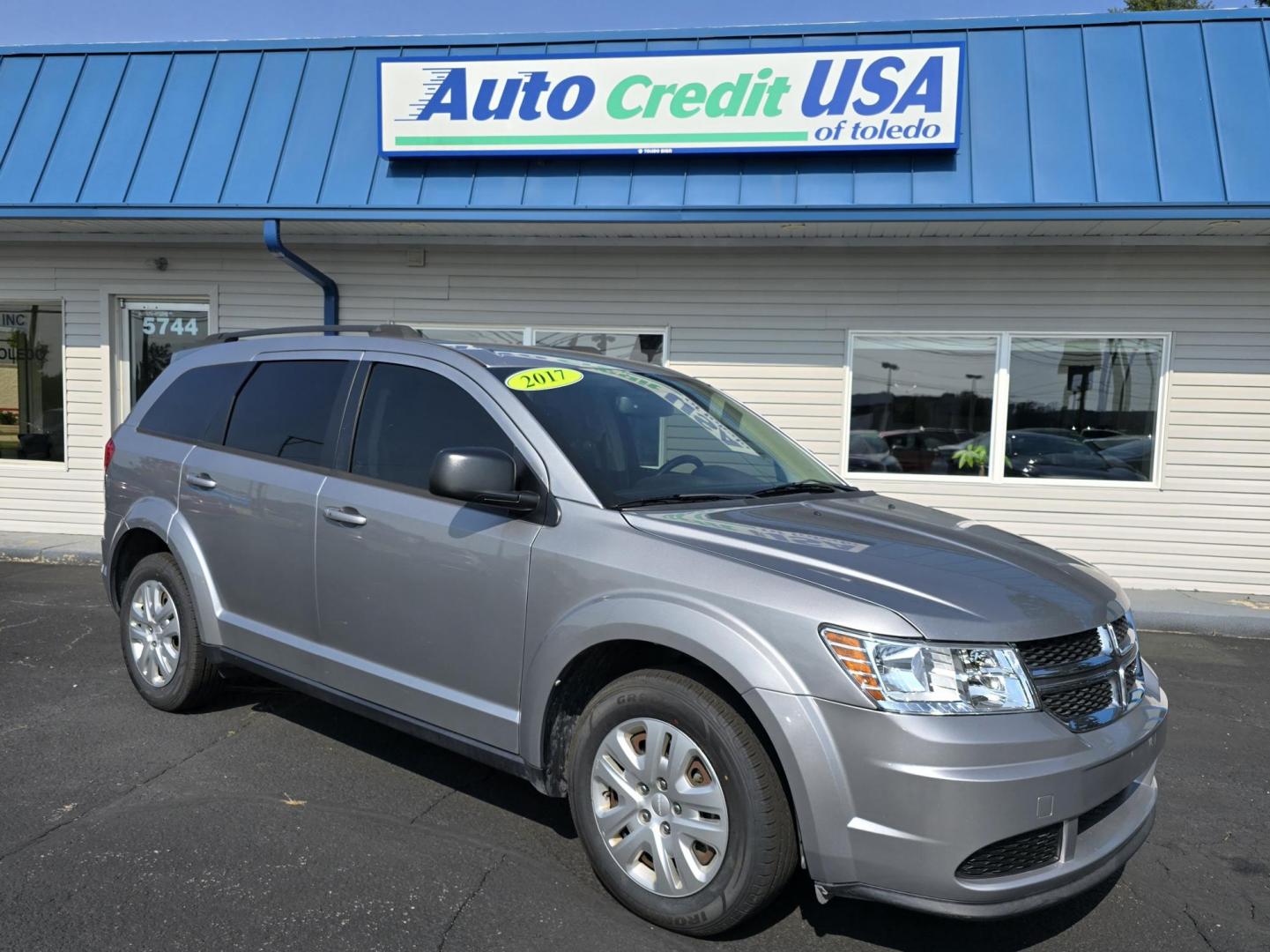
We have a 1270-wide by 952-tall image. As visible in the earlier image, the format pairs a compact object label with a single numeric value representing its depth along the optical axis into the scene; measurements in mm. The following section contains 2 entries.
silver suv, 2553
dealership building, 7898
